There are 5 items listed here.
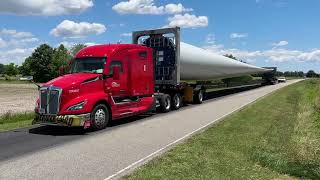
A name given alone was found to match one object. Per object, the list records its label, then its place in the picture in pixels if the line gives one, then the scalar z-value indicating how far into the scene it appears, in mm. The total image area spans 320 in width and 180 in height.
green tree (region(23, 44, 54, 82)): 79422
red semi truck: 8819
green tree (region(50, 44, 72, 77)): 75459
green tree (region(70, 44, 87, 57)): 61699
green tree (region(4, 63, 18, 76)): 117506
